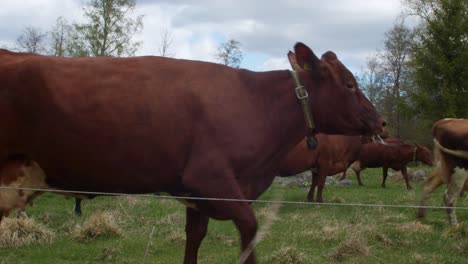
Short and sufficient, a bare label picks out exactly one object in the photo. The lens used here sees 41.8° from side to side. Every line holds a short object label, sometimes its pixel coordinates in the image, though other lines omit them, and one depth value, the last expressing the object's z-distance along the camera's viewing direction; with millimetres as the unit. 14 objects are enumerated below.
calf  4426
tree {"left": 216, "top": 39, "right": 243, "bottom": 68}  38312
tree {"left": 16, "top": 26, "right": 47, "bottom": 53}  37438
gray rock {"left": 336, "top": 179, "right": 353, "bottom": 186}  19770
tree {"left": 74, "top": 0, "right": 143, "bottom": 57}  34844
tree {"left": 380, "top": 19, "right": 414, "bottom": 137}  40969
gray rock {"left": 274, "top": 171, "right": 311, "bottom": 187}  18641
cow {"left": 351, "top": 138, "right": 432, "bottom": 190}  20859
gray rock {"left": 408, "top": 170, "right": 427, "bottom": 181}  22677
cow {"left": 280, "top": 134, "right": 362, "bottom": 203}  13141
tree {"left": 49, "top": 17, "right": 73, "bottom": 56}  36534
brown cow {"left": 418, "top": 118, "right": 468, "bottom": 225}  10188
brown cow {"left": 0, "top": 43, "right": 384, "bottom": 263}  4316
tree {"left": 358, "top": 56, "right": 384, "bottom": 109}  44688
